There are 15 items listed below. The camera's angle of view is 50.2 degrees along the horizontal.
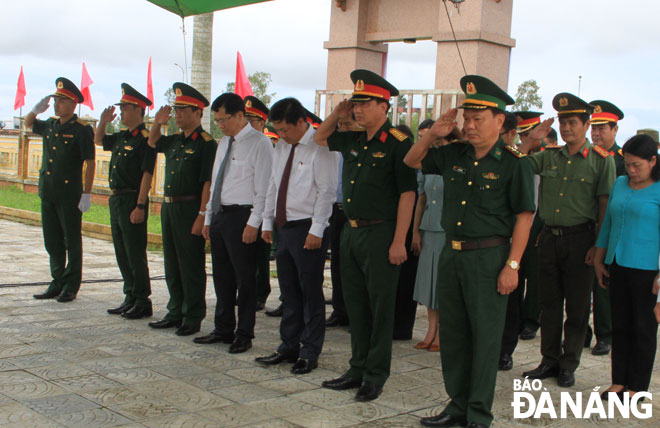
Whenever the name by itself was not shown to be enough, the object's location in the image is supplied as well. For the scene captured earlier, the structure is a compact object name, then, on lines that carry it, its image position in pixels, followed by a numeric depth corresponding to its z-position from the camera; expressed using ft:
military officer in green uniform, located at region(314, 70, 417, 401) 13.66
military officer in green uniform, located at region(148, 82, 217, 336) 18.31
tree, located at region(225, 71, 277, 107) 100.94
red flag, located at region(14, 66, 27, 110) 73.46
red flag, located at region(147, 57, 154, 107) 58.85
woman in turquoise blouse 13.96
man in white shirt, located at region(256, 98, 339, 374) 15.33
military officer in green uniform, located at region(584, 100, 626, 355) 19.06
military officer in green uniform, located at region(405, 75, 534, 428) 12.06
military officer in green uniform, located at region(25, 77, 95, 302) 22.06
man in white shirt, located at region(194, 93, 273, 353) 17.13
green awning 21.85
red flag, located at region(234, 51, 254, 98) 32.53
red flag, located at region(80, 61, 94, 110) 61.67
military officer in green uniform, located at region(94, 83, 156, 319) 20.06
